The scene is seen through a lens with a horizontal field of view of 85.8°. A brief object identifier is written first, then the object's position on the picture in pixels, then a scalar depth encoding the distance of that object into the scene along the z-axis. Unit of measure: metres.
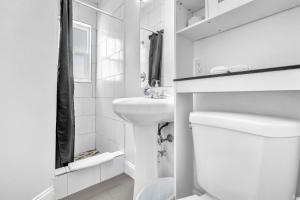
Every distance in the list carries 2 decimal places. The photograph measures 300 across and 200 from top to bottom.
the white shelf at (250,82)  0.57
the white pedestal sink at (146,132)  1.02
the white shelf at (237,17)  0.76
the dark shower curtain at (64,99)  1.54
